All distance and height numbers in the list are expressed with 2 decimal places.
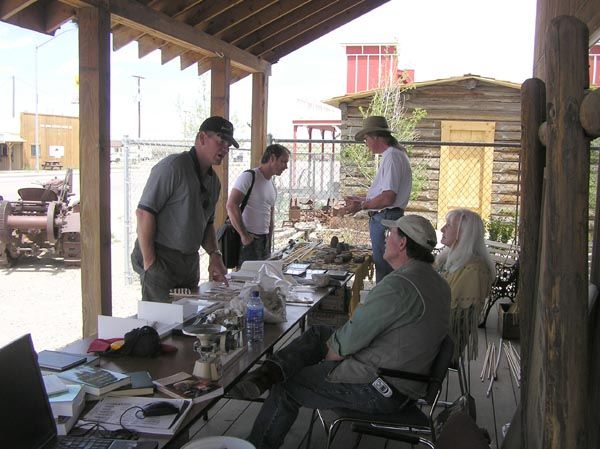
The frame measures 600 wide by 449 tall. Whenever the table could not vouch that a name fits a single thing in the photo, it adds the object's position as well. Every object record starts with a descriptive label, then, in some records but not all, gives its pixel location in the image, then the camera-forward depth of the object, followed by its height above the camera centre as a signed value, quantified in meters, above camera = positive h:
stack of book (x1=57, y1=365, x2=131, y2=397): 2.03 -0.71
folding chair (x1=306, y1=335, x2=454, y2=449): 2.69 -1.06
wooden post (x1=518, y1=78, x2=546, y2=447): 2.20 -0.06
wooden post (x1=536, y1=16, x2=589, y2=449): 1.52 -0.16
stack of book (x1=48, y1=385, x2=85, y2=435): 1.82 -0.72
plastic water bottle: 2.82 -0.67
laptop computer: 1.60 -0.64
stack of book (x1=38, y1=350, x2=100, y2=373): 2.23 -0.71
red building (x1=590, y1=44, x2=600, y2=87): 9.08 +2.08
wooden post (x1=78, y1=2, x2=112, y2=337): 3.80 +0.10
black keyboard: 1.72 -0.77
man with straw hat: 5.21 -0.04
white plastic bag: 3.12 -0.62
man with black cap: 3.47 -0.21
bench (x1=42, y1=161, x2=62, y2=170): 28.69 +0.54
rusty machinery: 9.08 -0.82
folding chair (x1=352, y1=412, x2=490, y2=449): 1.63 -0.71
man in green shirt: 2.71 -0.80
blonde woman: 3.56 -0.56
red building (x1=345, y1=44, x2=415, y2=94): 15.46 +3.05
